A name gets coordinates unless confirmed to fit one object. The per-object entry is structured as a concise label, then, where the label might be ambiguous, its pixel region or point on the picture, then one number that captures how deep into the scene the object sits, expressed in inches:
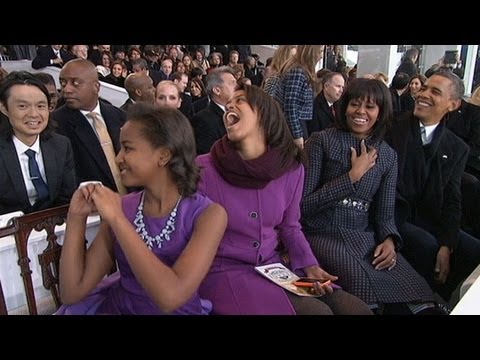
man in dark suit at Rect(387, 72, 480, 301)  82.6
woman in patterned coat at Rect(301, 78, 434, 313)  70.9
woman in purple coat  57.6
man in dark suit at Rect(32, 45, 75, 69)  233.7
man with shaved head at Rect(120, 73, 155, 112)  128.1
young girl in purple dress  45.3
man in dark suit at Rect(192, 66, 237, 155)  118.2
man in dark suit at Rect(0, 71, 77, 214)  66.6
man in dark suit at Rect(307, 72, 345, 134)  147.3
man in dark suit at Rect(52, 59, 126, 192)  89.7
